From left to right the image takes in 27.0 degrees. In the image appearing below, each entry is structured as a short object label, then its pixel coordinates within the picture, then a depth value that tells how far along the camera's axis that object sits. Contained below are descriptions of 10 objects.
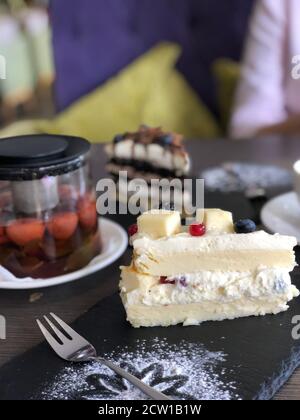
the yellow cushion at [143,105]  2.47
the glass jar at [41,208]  1.04
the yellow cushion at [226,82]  2.50
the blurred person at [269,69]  2.25
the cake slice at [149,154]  1.45
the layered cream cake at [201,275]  0.90
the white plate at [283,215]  1.19
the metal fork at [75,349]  0.77
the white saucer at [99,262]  1.04
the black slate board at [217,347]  0.78
